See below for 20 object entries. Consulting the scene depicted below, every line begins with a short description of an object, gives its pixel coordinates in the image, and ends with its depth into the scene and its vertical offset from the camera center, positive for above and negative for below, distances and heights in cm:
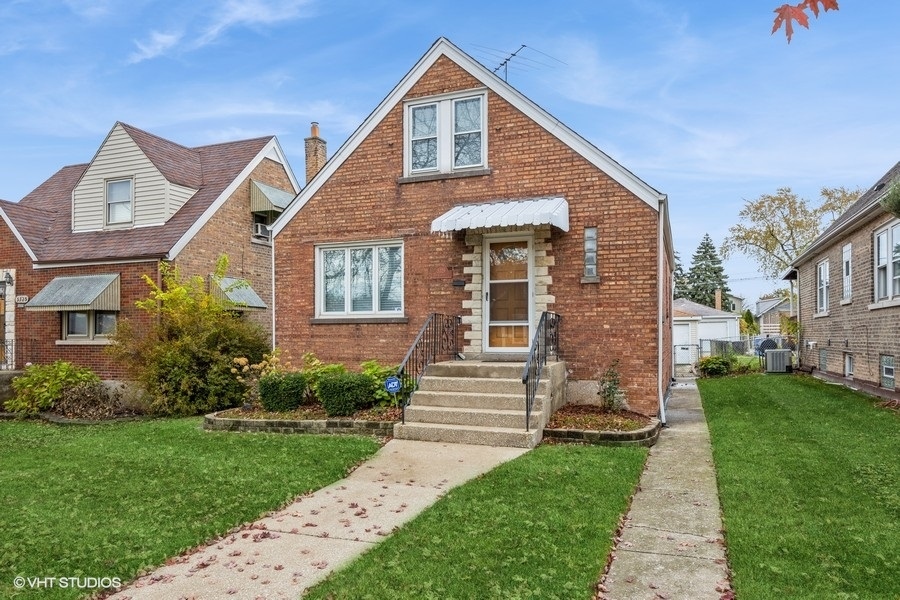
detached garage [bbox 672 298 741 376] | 3253 -57
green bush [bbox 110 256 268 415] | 1278 -71
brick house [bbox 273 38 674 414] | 1041 +144
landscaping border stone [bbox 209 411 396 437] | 929 -164
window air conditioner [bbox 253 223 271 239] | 1836 +251
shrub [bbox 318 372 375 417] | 990 -119
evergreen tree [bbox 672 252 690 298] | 7525 +401
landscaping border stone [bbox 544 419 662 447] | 848 -158
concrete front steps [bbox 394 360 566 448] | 865 -125
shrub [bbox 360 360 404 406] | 1009 -97
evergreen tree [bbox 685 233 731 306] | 7456 +543
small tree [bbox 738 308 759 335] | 3881 -30
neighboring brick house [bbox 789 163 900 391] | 1288 +61
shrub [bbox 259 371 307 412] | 1064 -124
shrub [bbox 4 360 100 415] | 1416 -154
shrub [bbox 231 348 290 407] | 1132 -106
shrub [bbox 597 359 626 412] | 1019 -115
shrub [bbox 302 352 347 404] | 1093 -96
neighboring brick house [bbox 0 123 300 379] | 1535 +199
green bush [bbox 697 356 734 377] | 2177 -157
